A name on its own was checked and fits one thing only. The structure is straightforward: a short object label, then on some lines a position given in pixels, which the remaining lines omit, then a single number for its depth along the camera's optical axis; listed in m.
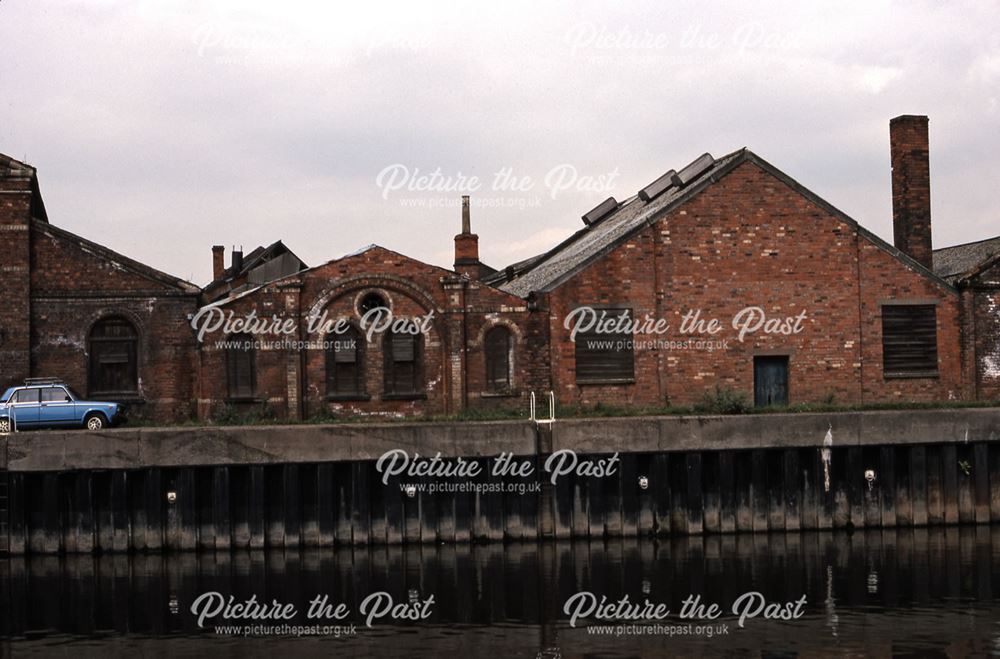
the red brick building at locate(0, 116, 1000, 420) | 33.50
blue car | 30.55
